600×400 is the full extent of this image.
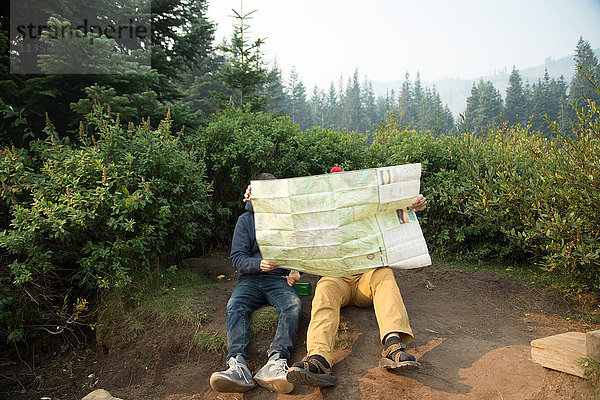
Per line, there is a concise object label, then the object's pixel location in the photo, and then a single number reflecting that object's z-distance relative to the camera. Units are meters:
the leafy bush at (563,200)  4.16
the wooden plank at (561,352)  2.54
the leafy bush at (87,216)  4.14
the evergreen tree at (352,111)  86.31
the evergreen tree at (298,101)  74.24
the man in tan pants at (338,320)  2.91
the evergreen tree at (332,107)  93.44
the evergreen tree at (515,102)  62.41
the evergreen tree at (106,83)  6.43
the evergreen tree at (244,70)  16.27
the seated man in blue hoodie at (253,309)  3.07
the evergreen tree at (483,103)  63.80
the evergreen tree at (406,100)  87.94
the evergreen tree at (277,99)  40.94
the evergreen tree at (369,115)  85.24
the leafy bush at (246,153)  6.16
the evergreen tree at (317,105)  89.40
